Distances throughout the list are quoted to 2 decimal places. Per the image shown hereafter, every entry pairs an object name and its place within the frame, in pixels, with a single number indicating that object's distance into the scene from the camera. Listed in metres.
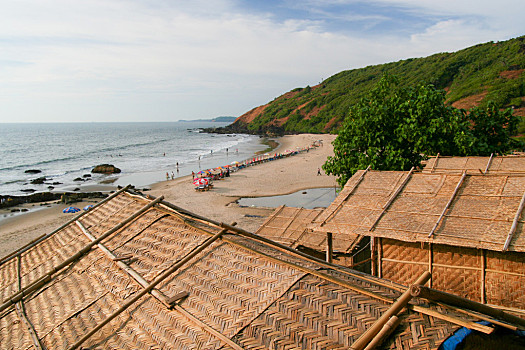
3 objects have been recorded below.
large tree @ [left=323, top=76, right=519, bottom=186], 12.18
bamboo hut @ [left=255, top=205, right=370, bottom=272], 8.85
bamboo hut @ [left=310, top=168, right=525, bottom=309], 5.64
